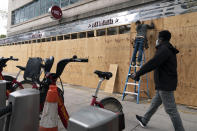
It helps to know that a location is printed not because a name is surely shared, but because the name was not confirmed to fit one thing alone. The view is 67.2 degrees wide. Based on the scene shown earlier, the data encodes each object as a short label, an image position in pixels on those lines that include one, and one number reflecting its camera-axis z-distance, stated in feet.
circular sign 34.82
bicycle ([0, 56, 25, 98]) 11.68
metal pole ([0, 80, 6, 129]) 7.26
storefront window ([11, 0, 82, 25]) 39.26
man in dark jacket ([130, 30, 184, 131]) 8.33
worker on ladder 16.94
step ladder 17.31
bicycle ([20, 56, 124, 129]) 7.34
